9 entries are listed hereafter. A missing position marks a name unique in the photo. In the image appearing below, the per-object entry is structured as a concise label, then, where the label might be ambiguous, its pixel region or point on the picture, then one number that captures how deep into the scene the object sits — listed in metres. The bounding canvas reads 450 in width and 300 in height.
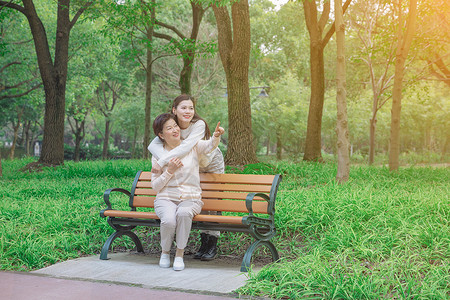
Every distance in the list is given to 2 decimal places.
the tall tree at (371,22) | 21.88
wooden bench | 4.83
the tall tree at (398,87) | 12.13
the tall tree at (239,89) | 12.49
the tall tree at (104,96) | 34.94
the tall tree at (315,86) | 16.83
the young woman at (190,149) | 5.21
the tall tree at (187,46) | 16.72
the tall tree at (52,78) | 15.67
